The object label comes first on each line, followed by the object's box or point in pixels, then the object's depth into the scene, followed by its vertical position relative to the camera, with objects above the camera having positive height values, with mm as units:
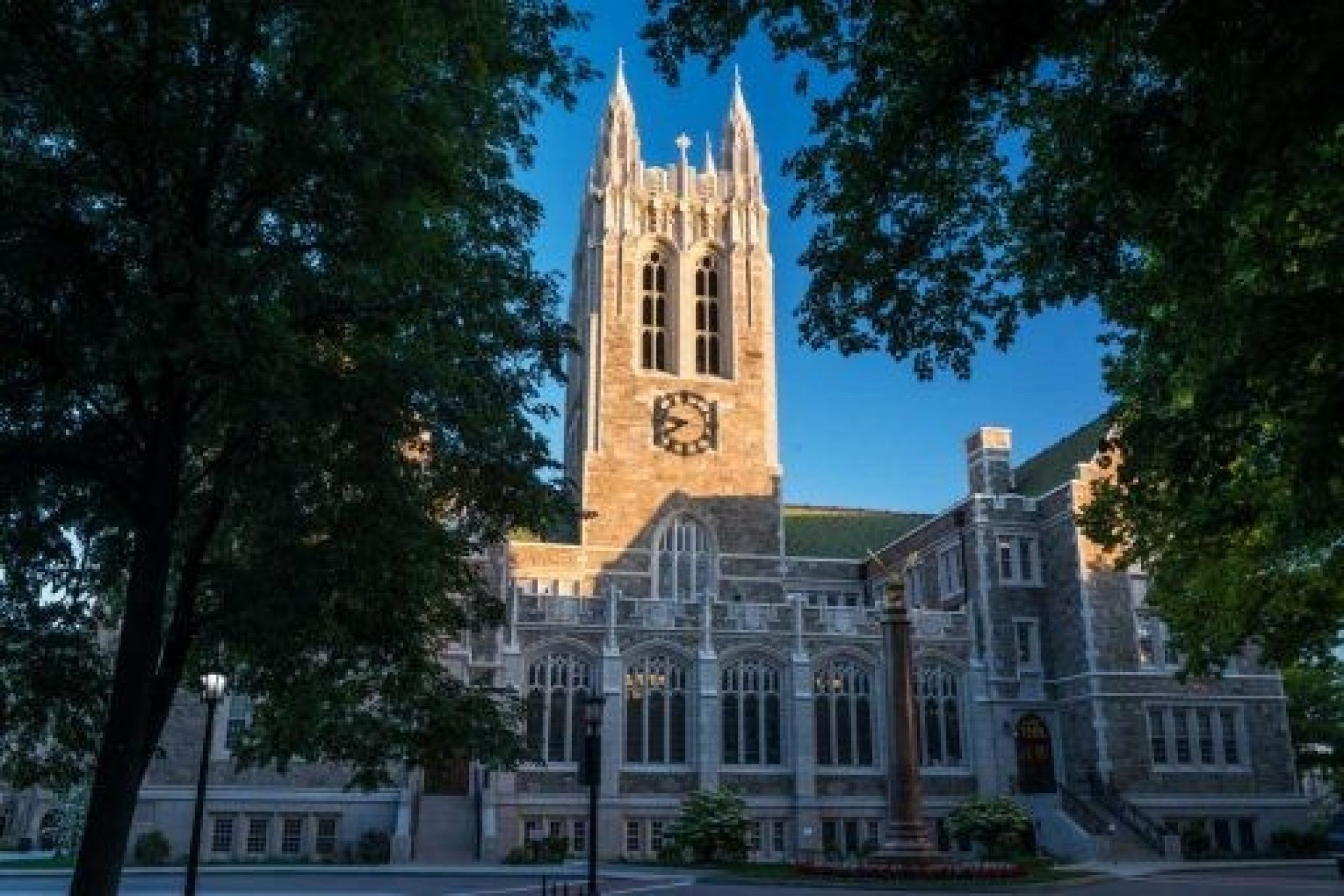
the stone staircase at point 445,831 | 34031 -1184
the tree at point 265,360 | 11523 +4541
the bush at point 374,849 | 32500 -1625
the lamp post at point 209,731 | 16391 +839
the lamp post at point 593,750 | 18781 +648
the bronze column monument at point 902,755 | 25536 +810
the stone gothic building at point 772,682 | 35750 +3666
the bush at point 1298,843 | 38219 -1648
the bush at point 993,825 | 35156 -977
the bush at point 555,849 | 33656 -1676
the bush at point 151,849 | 32125 -1620
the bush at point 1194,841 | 36750 -1532
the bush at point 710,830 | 33938 -1130
